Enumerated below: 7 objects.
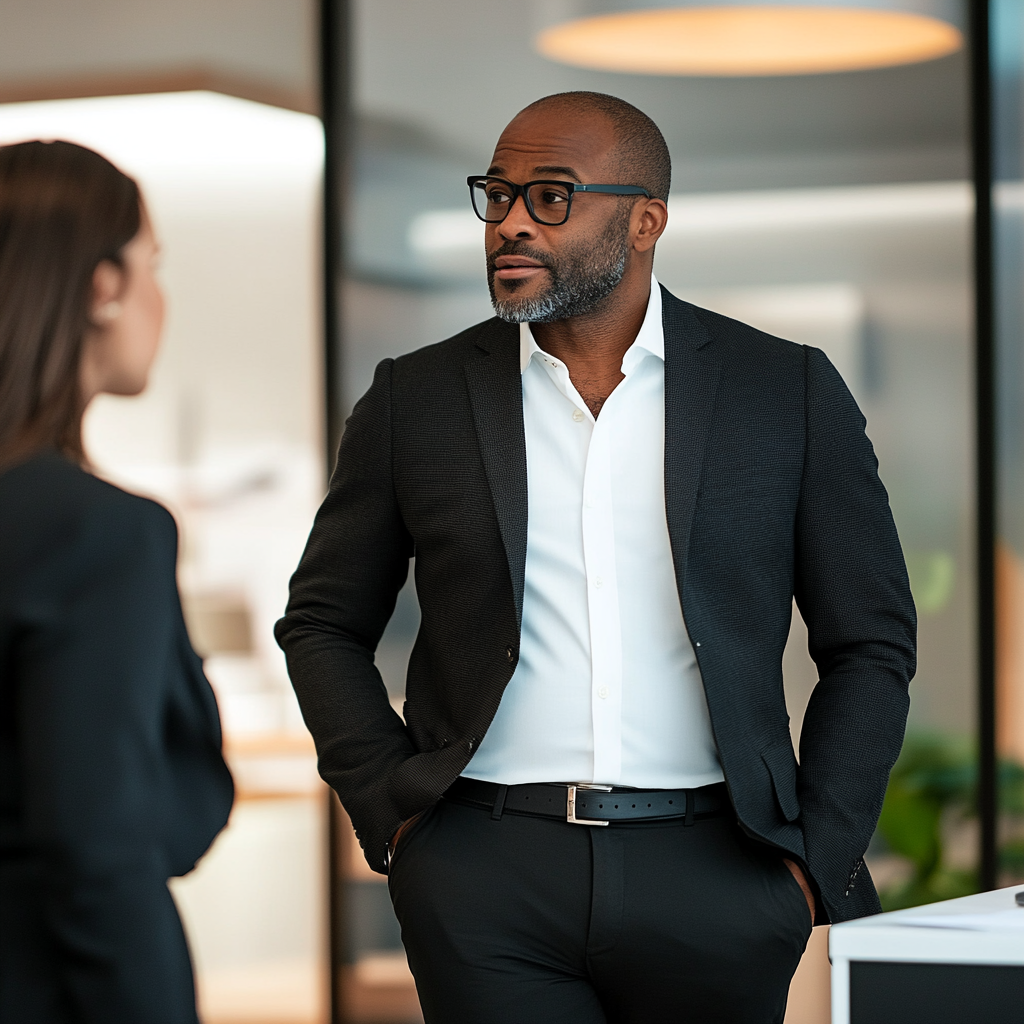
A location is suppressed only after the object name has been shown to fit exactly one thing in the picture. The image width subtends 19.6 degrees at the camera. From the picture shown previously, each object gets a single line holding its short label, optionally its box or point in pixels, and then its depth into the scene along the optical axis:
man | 4.12
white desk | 3.14
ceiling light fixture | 7.12
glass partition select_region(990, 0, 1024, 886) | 7.03
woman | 2.63
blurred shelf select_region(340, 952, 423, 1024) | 7.53
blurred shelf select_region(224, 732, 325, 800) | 7.63
